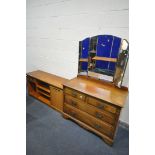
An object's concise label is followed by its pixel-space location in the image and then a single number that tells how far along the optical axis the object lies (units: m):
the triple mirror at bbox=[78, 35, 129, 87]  1.91
